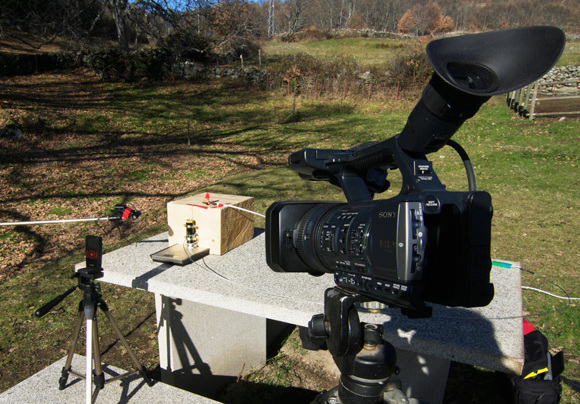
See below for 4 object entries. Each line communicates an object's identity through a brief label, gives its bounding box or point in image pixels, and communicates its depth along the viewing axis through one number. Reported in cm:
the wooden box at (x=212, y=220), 282
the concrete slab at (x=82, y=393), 201
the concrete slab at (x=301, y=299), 180
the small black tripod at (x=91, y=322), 203
